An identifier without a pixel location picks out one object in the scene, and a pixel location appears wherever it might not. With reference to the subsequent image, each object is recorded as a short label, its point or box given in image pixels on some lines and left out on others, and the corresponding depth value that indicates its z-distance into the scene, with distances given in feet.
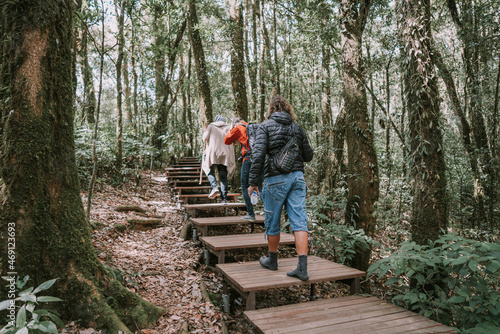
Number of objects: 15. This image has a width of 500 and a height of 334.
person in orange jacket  17.12
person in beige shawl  22.25
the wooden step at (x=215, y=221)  16.91
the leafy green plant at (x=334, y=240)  14.79
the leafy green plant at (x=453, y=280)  8.31
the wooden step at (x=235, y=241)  13.88
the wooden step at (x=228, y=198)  23.76
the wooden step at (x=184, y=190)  25.59
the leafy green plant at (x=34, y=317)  5.58
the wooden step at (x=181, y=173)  36.67
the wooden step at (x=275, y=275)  10.24
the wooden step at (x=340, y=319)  8.39
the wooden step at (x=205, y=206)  19.90
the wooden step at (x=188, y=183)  31.29
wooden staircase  8.53
